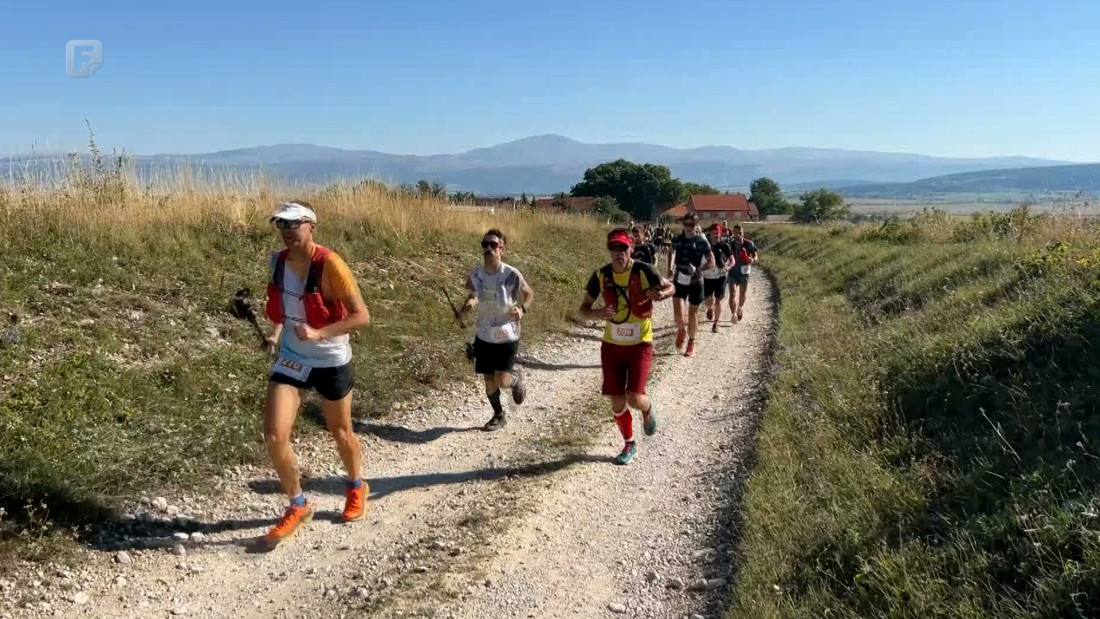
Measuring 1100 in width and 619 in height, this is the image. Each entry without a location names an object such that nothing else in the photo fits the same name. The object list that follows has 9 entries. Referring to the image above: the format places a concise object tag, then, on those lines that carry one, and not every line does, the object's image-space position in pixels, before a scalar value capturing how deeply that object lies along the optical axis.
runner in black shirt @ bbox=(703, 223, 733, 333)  13.26
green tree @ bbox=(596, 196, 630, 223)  44.70
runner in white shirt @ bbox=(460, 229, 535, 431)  7.09
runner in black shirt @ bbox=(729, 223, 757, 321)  14.68
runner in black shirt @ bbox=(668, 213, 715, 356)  11.10
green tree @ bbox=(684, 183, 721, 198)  124.66
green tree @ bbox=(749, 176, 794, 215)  128.88
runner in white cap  4.63
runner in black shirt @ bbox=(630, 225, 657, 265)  10.50
